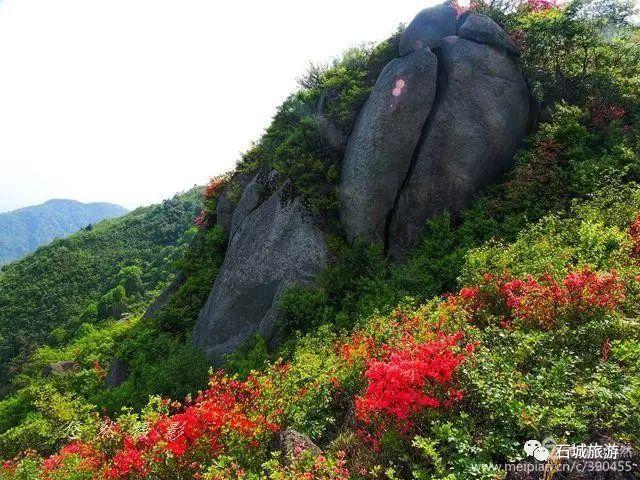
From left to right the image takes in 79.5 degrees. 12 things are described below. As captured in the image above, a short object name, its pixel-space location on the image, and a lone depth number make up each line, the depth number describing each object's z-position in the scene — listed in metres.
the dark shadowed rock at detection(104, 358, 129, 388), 18.05
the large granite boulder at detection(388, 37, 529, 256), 14.31
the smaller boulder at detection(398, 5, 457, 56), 15.70
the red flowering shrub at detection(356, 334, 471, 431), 5.63
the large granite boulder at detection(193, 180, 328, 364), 14.75
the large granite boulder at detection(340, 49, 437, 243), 14.55
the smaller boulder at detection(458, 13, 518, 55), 15.29
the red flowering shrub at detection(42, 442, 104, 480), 6.99
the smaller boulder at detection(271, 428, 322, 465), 5.84
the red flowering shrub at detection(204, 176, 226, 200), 23.33
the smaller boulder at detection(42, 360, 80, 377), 24.98
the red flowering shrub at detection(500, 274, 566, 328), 6.94
